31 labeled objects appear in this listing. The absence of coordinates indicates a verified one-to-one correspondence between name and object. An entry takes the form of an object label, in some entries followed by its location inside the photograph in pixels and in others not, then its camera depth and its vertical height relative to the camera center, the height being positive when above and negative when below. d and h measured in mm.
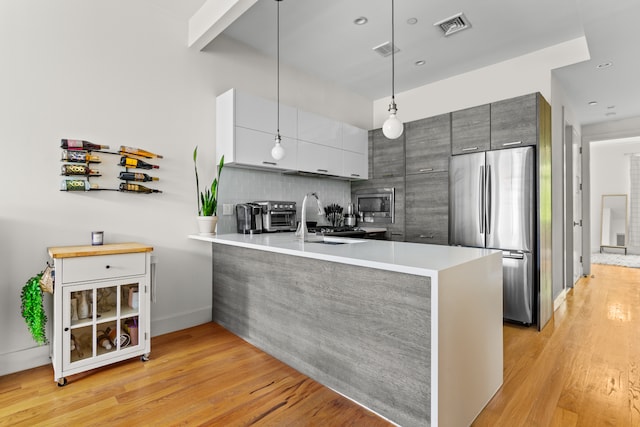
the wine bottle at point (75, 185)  2490 +233
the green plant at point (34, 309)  2174 -624
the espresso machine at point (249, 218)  3366 -29
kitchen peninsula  1533 -598
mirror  7922 -170
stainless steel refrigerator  3238 +21
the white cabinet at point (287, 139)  3254 +869
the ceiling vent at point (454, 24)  3035 +1814
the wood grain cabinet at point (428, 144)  3836 +858
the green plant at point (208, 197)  3178 +176
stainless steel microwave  4418 +147
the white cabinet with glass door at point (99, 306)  2127 -638
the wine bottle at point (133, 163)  2758 +444
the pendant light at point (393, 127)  2453 +663
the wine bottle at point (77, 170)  2474 +344
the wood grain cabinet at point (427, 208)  3850 +87
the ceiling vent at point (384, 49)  3549 +1831
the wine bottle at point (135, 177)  2754 +331
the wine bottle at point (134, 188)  2758 +232
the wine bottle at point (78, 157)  2477 +449
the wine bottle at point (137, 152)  2765 +544
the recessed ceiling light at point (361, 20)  3069 +1832
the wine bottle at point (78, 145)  2477 +541
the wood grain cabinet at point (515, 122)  3199 +936
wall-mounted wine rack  2492 +407
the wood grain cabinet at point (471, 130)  3502 +936
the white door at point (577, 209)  5070 +94
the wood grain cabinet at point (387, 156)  4320 +800
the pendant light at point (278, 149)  3020 +610
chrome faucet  2769 -142
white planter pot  3141 -84
